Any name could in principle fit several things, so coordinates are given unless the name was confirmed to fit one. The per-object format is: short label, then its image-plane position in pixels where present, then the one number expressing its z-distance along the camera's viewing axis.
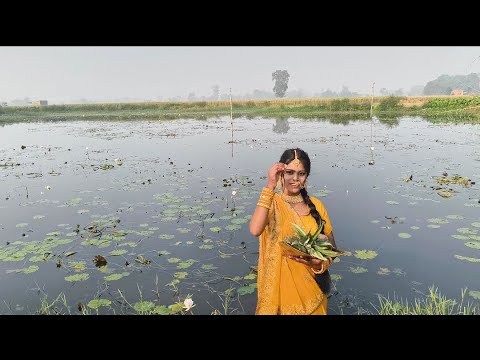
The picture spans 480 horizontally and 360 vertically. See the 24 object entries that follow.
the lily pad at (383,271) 5.64
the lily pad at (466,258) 5.82
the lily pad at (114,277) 5.57
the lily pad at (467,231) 6.78
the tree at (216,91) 180.88
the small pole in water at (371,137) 13.09
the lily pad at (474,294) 4.89
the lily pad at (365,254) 6.11
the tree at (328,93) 182.12
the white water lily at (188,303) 3.64
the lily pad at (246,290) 5.18
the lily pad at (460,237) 6.58
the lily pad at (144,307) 4.70
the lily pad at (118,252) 6.35
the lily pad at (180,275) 5.61
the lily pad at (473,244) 6.21
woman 2.66
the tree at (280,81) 119.81
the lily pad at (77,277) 5.59
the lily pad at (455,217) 7.51
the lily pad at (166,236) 7.05
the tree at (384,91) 187.40
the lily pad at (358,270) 5.69
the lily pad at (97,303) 4.84
